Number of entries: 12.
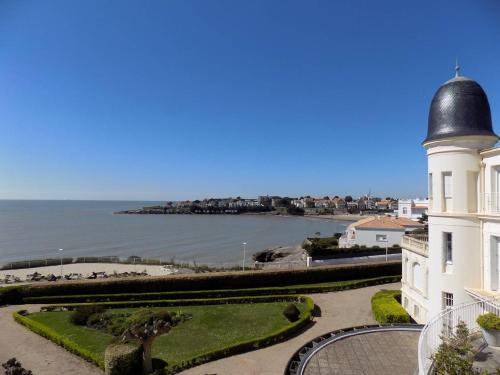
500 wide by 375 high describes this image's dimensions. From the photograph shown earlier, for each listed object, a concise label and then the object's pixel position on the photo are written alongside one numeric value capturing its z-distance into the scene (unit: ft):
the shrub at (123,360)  43.21
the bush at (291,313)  63.16
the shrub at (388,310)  57.16
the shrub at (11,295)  82.35
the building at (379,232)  134.72
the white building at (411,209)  243.60
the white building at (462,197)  36.94
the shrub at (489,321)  30.22
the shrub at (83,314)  65.51
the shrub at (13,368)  41.10
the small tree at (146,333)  43.88
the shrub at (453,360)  20.75
